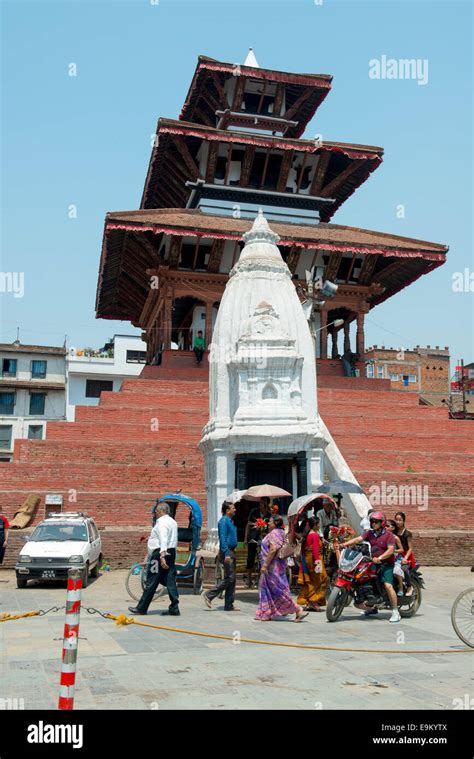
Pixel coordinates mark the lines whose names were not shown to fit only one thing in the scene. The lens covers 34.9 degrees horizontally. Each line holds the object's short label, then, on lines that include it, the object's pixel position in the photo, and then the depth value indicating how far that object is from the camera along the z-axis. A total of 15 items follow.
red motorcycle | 9.33
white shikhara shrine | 12.81
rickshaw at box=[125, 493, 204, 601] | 11.32
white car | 12.46
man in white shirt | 9.49
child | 9.69
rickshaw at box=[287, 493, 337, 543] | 10.89
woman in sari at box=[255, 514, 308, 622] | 9.42
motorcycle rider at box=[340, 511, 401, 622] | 9.45
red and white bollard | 4.54
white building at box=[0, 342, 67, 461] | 48.97
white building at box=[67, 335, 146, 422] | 51.53
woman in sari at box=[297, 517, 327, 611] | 10.20
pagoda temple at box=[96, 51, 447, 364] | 27.47
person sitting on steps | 26.31
